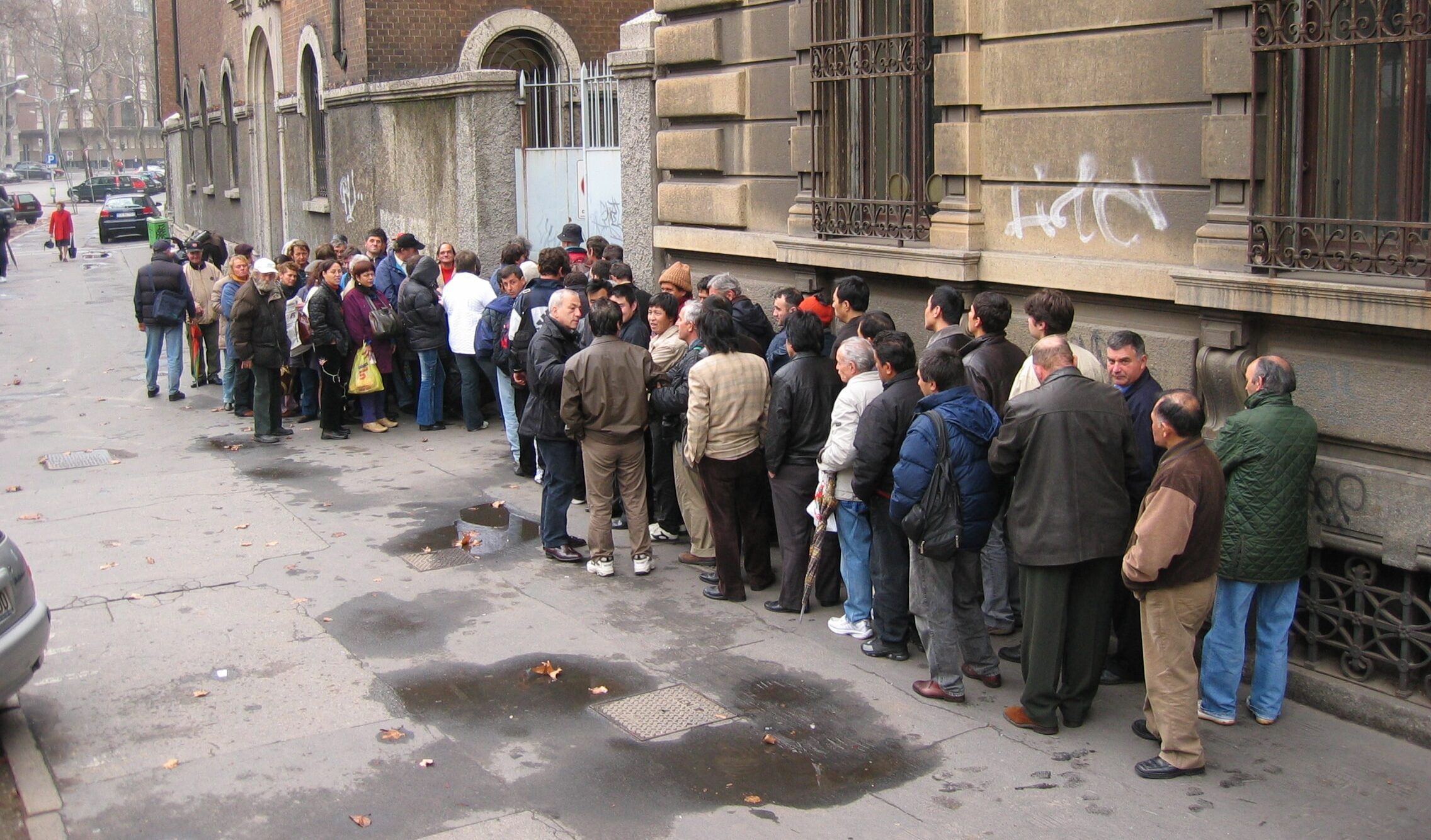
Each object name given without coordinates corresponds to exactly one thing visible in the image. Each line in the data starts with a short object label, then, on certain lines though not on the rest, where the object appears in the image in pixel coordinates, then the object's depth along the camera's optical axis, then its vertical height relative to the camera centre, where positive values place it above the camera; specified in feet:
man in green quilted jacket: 19.60 -3.82
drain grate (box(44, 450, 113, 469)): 39.88 -5.46
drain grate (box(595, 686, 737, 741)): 20.72 -7.03
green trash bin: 106.11 +3.68
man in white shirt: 41.06 -0.97
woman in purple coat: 42.14 -1.69
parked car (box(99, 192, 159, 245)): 152.35 +6.81
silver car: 19.65 -5.18
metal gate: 47.96 +4.10
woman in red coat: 126.00 +4.58
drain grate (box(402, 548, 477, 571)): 29.58 -6.40
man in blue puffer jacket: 20.99 -3.82
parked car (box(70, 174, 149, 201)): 227.61 +15.78
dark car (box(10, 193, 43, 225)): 188.34 +9.87
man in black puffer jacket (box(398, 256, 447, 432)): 42.32 -1.61
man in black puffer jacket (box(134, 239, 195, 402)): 48.85 -0.89
